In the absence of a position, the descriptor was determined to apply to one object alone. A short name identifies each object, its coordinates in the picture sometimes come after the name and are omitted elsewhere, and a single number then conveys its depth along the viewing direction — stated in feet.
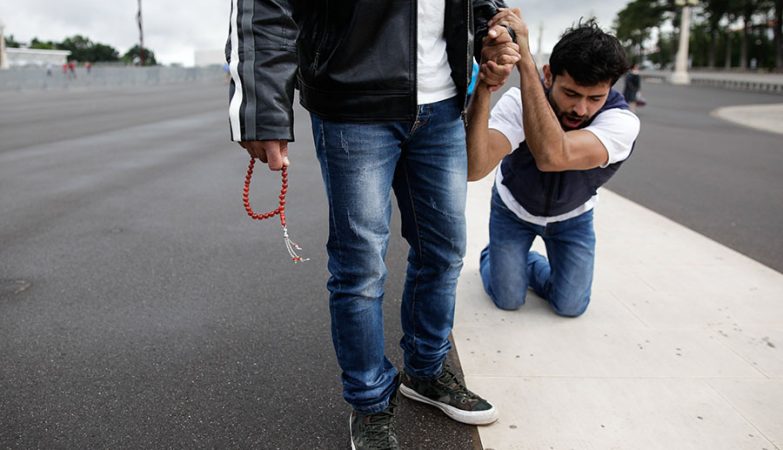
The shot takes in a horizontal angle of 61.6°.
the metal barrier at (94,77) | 98.26
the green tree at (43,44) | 360.07
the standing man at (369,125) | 5.89
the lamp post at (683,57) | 147.02
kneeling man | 8.86
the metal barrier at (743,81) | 113.60
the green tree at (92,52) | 347.97
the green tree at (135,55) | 338.71
